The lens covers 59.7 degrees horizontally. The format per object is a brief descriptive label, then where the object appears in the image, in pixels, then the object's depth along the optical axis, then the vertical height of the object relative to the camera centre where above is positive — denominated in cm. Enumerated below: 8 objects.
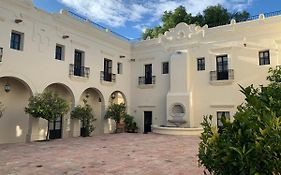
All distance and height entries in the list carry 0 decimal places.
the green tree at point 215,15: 2409 +980
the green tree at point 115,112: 1877 +17
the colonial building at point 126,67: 1364 +329
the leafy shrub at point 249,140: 262 -28
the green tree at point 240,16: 2508 +1015
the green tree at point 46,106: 1297 +40
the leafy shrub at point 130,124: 2004 -79
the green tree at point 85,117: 1581 -20
